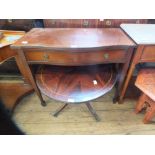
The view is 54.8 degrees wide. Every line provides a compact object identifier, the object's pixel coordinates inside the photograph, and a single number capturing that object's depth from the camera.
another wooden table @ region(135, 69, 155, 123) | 1.07
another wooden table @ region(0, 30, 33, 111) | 1.14
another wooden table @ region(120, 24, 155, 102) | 0.99
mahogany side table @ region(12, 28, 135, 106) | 0.96
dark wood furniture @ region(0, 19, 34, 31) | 1.21
